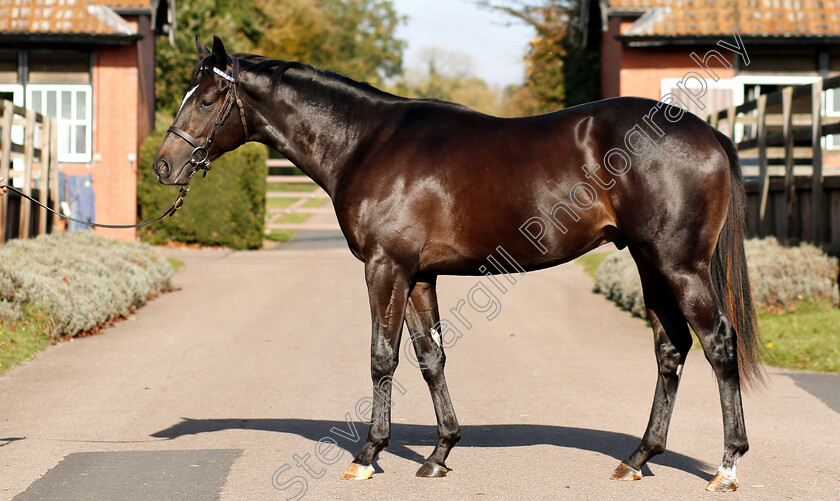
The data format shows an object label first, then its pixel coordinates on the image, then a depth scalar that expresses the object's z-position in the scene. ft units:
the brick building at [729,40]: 68.28
